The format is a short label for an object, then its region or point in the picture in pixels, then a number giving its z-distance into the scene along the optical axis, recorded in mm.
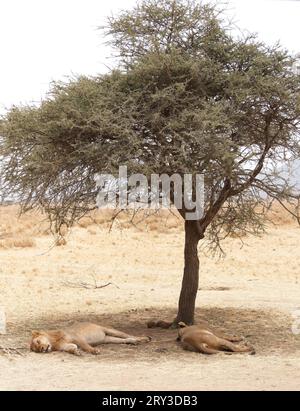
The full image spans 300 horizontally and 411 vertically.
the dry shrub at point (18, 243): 27766
